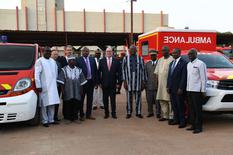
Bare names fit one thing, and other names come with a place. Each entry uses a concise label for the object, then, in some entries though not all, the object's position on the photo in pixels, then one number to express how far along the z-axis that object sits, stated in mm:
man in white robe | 5157
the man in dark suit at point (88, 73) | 5857
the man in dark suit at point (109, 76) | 5852
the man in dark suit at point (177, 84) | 4916
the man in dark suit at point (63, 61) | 6262
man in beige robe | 5466
